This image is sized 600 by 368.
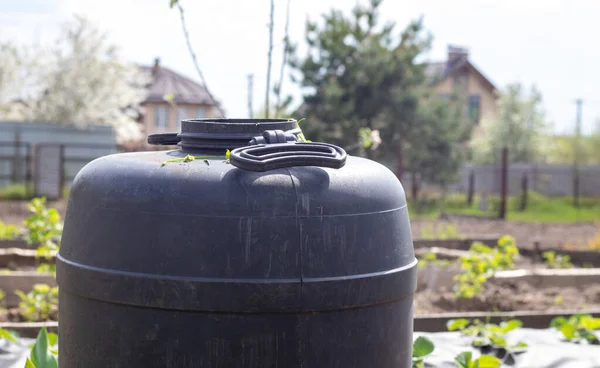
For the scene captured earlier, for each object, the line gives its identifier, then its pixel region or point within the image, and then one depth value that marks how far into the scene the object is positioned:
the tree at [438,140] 21.95
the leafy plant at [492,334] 4.21
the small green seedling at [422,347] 3.40
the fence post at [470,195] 22.57
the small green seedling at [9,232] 8.63
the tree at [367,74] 20.61
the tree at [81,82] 29.36
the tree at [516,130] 34.34
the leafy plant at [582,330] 4.51
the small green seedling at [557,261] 8.41
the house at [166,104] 41.94
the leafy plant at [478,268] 5.99
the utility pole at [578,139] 33.06
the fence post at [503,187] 15.22
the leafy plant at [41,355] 3.02
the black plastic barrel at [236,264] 2.27
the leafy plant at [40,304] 5.16
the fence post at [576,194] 22.34
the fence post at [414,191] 18.55
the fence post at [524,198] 20.27
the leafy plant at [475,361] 3.42
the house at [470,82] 38.97
